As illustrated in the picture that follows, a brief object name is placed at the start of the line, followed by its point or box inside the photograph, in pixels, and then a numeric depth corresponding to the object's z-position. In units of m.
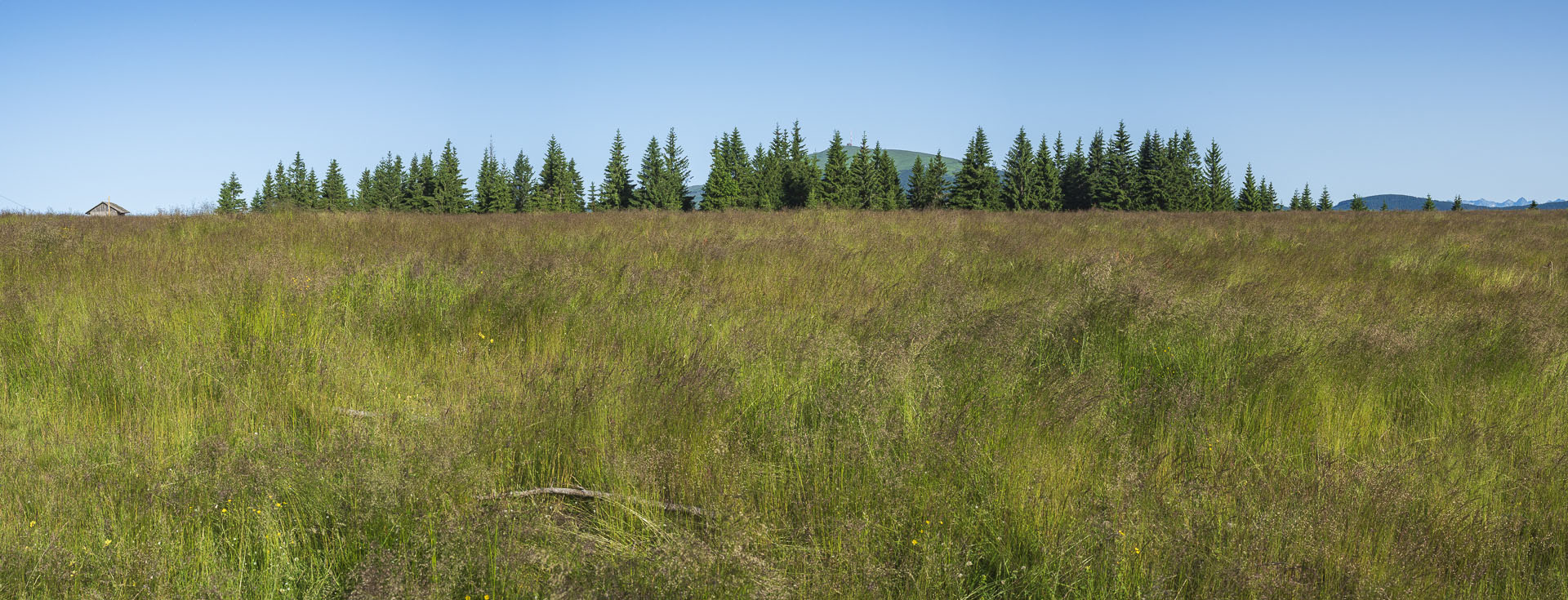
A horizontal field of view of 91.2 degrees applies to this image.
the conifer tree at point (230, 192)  109.38
